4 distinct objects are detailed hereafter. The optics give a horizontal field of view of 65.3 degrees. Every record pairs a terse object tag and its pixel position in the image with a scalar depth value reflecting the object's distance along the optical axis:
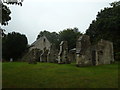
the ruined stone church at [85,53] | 11.53
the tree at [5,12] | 6.11
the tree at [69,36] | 32.70
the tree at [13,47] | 25.47
